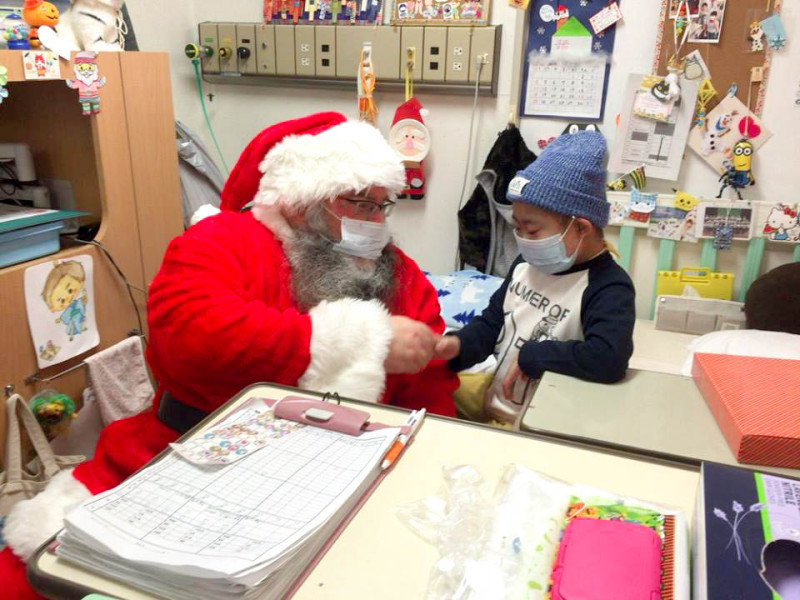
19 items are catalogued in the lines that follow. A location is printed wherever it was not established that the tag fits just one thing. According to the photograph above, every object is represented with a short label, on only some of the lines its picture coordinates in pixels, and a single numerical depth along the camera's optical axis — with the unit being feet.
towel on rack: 6.48
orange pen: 2.94
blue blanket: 7.16
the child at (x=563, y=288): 4.33
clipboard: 2.22
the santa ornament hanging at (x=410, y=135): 8.17
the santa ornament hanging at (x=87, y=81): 5.85
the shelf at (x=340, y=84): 7.94
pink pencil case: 2.02
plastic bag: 2.20
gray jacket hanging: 8.21
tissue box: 1.81
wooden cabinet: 6.33
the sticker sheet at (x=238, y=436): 2.87
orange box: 3.01
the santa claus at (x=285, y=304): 4.01
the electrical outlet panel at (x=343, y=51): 7.71
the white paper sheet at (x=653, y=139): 7.11
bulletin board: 6.59
